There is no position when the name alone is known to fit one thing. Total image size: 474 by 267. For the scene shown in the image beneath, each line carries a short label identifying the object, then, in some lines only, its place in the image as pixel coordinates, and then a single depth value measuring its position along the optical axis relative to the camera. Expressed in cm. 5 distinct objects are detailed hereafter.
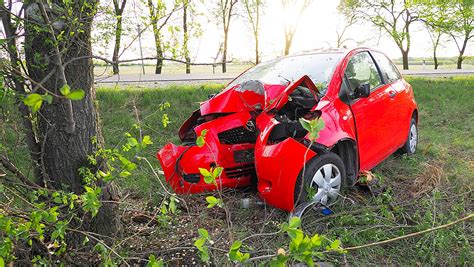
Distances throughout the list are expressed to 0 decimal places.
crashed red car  312
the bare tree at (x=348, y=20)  2946
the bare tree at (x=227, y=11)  2356
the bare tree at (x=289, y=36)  2789
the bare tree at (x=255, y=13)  2806
